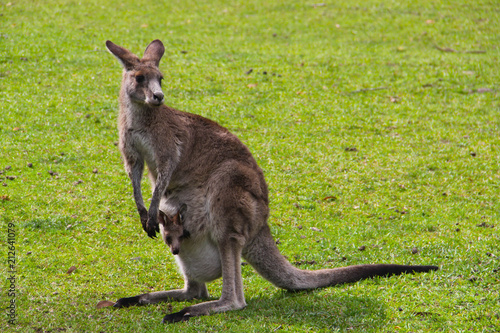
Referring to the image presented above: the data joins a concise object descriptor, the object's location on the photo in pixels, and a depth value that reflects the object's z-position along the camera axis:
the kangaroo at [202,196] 9.91
